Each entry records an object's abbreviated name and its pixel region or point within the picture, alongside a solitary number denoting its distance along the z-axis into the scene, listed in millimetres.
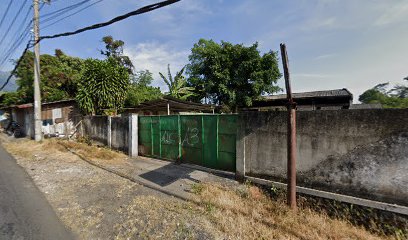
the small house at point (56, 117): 17047
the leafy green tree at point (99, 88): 15250
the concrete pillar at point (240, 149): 6324
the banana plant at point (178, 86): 23869
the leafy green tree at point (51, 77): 20967
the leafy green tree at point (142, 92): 19562
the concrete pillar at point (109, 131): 12219
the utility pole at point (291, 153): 4574
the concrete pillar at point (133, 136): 10305
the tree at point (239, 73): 22188
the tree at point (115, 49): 30095
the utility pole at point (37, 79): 13570
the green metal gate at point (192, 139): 6969
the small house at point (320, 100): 18562
